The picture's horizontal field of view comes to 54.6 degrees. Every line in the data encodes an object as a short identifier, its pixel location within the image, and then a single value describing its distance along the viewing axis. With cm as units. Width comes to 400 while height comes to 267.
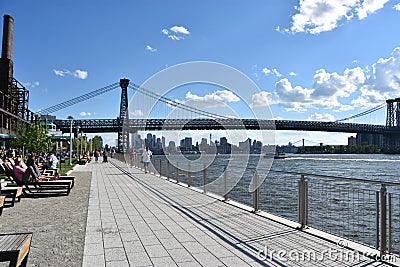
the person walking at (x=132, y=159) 2762
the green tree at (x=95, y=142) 7834
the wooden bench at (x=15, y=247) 314
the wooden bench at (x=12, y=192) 797
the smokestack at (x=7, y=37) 5974
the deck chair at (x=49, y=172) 1331
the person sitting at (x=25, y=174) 939
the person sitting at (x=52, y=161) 1692
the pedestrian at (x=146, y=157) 1980
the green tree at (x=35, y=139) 2725
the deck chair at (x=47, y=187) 970
